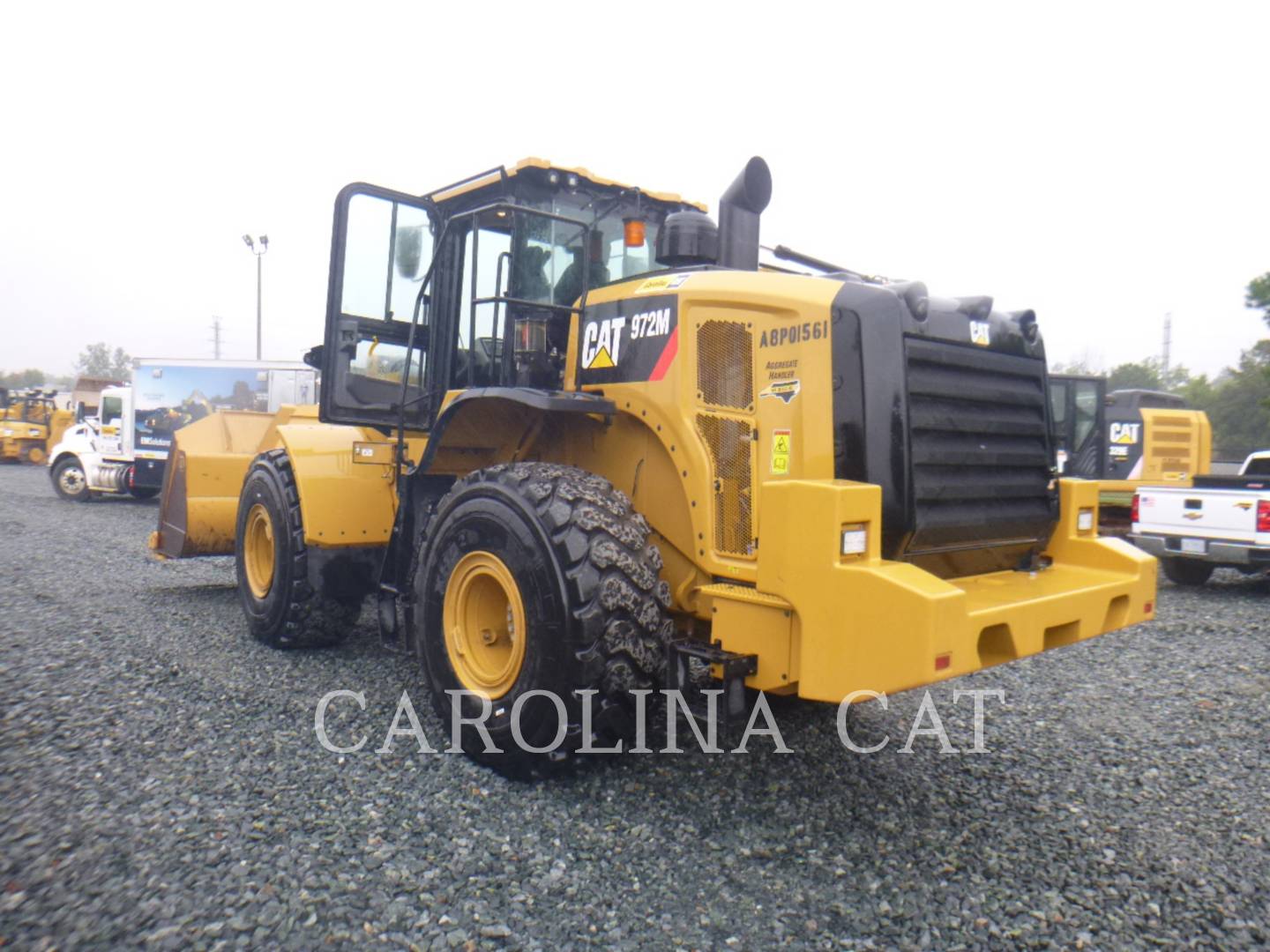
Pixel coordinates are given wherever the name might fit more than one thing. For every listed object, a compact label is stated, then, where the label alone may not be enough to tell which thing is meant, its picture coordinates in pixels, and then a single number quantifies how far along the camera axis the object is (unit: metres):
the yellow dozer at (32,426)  28.97
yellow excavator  12.70
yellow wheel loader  3.17
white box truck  17.06
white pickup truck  8.72
